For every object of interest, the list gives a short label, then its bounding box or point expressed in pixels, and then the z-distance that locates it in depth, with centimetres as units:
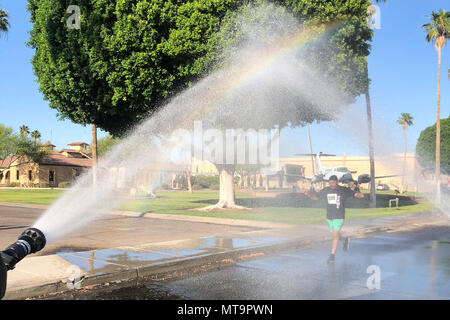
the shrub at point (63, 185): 6944
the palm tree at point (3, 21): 3428
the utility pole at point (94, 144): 2687
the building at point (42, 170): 7206
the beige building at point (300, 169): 7616
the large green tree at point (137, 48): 1795
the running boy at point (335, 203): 1002
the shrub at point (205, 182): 7312
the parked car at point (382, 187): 7719
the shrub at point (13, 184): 7194
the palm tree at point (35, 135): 9290
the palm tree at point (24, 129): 9192
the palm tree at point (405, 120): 9549
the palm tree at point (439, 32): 3838
